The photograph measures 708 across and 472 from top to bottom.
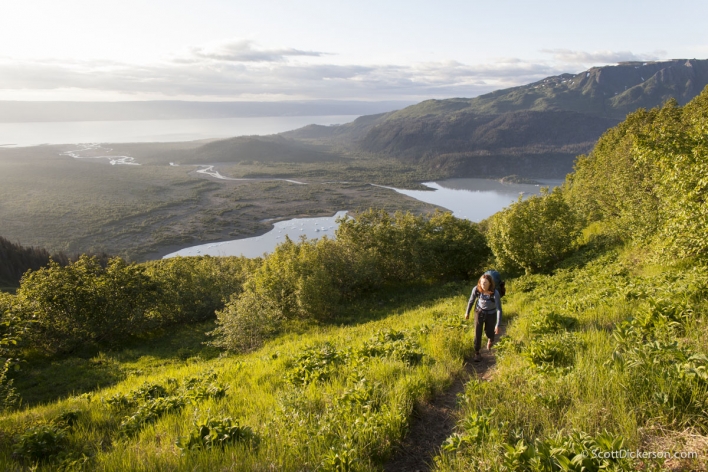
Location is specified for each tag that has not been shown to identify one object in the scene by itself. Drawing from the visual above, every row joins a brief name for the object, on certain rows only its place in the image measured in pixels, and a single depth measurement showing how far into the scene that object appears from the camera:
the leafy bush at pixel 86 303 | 23.73
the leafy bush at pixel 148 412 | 6.29
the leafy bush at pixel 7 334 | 6.69
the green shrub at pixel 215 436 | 4.88
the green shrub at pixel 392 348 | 7.91
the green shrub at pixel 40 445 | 5.49
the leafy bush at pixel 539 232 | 24.55
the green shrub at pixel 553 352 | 6.14
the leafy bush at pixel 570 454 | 3.29
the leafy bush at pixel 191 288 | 32.38
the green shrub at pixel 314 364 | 7.51
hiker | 8.88
